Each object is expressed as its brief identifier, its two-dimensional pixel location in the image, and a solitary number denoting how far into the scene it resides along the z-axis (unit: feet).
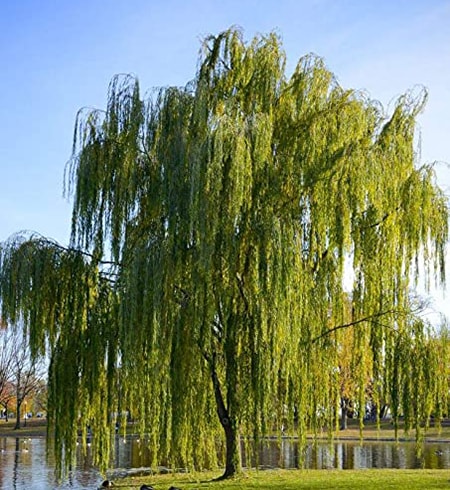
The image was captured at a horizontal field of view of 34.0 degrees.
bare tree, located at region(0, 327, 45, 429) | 153.07
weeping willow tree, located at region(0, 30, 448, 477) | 35.19
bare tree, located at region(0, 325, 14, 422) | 156.61
